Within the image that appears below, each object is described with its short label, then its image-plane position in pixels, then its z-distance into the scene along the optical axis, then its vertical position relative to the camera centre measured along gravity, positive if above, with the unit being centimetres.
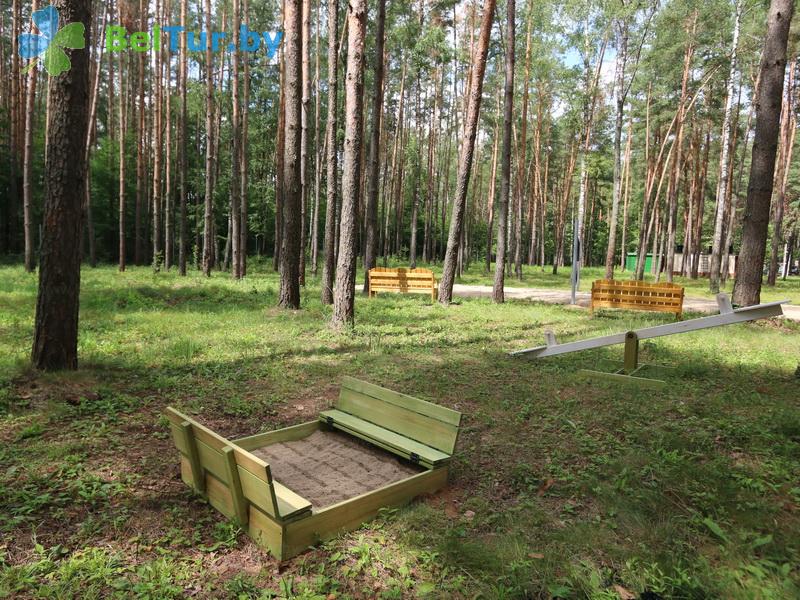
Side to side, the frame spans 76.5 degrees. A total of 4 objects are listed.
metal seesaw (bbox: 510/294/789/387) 546 -107
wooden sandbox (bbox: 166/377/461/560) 299 -166
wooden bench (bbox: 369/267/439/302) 1542 -109
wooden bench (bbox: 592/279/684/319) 1261 -108
